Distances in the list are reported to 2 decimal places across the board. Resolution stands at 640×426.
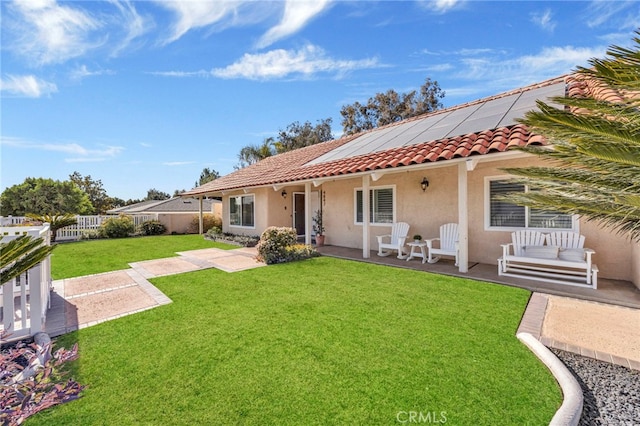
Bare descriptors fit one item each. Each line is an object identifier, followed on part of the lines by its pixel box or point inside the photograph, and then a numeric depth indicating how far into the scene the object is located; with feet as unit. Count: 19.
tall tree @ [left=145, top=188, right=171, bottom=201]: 227.26
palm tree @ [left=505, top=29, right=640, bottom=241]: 7.67
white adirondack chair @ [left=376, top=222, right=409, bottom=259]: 33.04
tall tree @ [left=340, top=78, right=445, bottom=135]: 102.22
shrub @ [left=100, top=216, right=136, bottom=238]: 63.00
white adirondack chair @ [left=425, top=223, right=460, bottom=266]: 29.32
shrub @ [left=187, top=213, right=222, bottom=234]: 75.66
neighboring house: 73.31
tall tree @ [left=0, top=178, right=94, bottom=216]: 113.39
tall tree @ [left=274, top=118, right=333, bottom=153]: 127.54
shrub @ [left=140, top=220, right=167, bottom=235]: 68.54
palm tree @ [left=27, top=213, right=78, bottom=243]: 55.67
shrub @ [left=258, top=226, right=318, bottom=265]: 32.96
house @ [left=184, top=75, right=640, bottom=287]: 24.36
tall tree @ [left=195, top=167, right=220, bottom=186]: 196.81
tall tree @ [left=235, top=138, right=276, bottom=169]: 119.65
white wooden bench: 22.46
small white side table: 31.29
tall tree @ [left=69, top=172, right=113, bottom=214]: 171.83
